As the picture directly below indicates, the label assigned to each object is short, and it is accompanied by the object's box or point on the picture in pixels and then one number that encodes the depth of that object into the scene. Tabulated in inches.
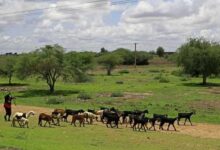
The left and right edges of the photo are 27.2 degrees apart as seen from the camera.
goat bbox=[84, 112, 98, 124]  1273.4
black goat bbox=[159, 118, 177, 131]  1196.4
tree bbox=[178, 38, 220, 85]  2962.6
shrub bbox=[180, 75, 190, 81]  3459.9
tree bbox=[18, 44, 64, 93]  2365.9
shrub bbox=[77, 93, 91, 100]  2065.6
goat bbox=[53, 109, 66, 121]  1304.3
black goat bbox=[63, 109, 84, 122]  1316.9
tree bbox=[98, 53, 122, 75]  4473.4
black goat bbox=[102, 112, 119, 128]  1220.5
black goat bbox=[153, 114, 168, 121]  1209.8
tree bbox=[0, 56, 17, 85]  3139.8
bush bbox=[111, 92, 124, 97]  2158.7
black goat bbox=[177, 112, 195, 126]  1321.4
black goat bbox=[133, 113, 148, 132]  1168.8
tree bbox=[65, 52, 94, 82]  2433.6
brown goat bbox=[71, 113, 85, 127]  1229.1
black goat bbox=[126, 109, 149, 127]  1236.5
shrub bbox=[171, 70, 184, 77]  3202.8
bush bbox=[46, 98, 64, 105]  1882.4
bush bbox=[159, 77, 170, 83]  3201.3
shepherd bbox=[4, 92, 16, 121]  1285.7
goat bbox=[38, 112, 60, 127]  1185.2
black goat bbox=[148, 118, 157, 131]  1197.5
